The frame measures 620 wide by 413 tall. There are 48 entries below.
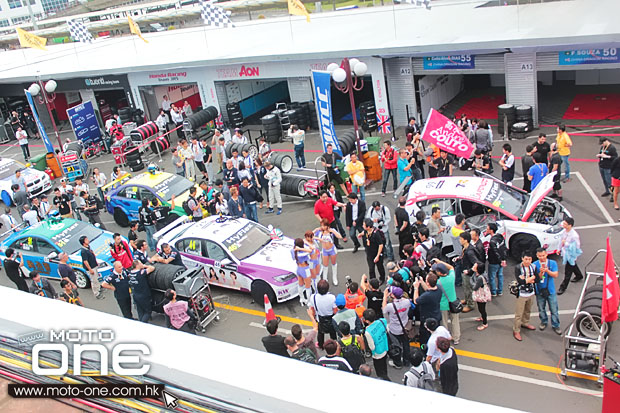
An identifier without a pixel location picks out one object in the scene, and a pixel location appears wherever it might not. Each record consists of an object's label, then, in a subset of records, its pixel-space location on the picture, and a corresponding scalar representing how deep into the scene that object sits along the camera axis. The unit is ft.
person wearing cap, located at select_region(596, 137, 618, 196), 44.70
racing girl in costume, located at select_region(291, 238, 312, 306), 36.45
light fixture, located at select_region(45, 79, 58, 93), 72.64
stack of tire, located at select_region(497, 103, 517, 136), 65.36
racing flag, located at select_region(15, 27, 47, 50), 90.67
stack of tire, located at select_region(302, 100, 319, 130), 81.30
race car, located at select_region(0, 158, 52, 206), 69.36
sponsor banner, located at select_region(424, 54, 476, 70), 66.90
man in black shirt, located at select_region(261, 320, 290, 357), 28.37
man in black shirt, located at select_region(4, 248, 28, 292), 42.45
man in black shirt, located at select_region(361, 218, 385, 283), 38.19
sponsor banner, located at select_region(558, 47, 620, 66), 58.44
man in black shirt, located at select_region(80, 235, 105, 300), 43.47
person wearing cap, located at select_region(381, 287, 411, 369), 29.66
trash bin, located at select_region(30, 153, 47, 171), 77.93
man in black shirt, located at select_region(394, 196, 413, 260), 39.45
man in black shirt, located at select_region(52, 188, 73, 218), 55.36
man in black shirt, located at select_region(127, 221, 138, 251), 41.87
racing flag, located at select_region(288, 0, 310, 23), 70.49
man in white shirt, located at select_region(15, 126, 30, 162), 86.53
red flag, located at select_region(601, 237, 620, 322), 25.79
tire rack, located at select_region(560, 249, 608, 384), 28.04
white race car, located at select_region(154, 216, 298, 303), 39.14
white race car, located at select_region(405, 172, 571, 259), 38.09
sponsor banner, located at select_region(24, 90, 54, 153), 74.54
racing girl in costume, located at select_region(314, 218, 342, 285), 38.91
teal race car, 46.62
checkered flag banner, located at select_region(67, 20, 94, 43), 110.73
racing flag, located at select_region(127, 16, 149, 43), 90.90
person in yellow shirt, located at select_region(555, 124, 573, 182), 48.42
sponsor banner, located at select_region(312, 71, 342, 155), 48.60
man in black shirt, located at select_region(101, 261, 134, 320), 37.55
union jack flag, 73.05
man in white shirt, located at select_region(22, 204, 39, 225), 53.21
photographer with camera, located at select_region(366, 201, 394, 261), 39.88
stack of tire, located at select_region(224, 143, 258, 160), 63.52
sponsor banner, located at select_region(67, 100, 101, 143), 84.28
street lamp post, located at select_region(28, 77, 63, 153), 72.74
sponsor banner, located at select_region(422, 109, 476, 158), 46.26
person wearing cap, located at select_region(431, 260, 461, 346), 30.45
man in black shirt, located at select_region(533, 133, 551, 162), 47.65
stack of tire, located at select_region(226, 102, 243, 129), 87.25
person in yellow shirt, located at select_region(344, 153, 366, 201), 49.16
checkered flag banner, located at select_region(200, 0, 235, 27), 84.02
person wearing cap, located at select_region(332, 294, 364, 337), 29.30
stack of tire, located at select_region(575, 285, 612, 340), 29.19
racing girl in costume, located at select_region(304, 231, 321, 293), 36.88
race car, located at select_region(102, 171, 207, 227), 53.78
